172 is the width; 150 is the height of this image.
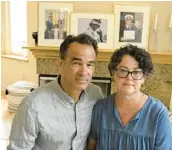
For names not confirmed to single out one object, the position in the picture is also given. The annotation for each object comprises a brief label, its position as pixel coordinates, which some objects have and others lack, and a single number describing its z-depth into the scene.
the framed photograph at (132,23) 2.64
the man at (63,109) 1.30
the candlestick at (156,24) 2.66
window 4.56
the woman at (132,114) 1.33
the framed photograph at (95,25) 2.66
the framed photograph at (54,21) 2.70
